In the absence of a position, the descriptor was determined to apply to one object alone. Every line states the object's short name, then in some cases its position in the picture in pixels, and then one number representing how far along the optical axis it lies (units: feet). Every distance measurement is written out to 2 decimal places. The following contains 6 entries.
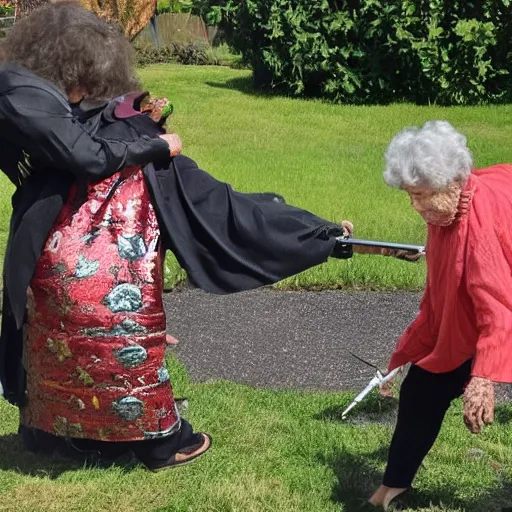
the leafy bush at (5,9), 108.78
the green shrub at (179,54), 83.35
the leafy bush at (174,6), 101.04
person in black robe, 11.69
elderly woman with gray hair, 10.43
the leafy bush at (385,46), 50.49
